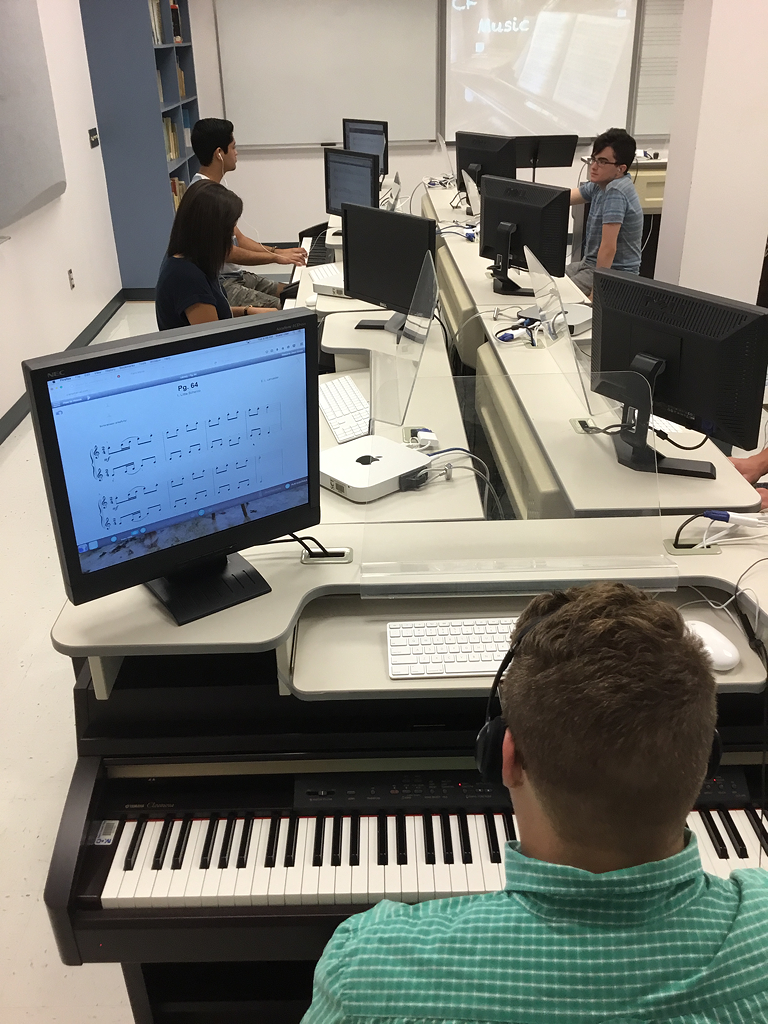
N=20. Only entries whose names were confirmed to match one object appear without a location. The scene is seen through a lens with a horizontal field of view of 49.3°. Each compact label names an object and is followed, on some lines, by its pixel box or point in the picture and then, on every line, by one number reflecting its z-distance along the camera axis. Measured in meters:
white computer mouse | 1.33
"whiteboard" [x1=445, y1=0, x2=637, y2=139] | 6.81
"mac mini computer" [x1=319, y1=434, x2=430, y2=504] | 1.88
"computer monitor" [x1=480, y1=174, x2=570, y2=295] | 3.38
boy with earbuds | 4.31
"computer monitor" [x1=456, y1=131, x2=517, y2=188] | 4.80
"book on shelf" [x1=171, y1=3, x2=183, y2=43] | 6.35
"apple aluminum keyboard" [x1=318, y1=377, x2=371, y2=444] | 2.28
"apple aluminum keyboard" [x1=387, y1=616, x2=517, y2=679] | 1.34
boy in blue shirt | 4.27
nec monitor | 1.18
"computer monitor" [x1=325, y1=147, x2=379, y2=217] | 4.22
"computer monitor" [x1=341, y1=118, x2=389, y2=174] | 5.04
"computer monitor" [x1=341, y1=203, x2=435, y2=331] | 3.00
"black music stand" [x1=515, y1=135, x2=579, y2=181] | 5.01
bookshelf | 5.55
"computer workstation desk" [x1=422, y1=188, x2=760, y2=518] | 1.77
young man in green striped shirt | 0.64
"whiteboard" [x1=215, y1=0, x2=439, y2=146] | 6.71
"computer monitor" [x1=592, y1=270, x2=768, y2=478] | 1.83
